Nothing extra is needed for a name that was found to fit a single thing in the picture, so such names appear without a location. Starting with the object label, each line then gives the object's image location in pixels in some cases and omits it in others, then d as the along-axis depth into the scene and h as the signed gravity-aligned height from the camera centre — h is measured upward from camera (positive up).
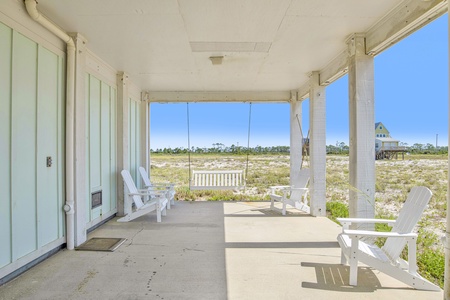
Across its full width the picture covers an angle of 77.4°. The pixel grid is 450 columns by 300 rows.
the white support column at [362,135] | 3.34 +0.18
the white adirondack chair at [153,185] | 6.01 -0.75
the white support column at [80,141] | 3.50 +0.12
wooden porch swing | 6.78 -0.74
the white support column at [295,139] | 6.79 +0.28
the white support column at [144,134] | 6.72 +0.40
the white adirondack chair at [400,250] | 2.35 -0.88
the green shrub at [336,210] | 5.34 -1.22
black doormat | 3.45 -1.21
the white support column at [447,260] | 2.01 -0.79
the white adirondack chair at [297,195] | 5.37 -0.89
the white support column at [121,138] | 5.26 +0.24
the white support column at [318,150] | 5.25 +0.00
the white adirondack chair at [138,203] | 4.82 -0.93
